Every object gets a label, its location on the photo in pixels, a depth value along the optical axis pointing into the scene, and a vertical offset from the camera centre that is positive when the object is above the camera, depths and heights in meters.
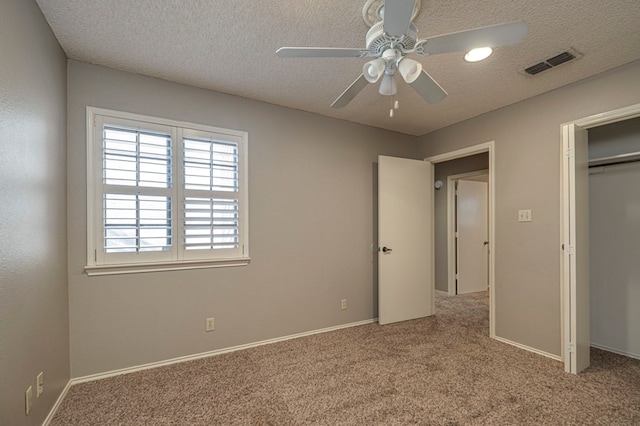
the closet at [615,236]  2.74 -0.22
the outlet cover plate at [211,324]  2.77 -1.01
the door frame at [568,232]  2.44 -0.15
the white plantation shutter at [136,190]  2.40 +0.21
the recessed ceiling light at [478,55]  2.14 +1.16
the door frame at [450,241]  5.15 -0.46
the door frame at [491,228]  3.24 -0.16
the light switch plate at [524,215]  2.95 -0.02
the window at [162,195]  2.38 +0.18
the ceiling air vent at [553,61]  2.18 +1.16
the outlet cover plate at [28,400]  1.57 -0.97
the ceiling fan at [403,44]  1.23 +0.78
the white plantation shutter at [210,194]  2.71 +0.19
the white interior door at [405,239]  3.65 -0.32
